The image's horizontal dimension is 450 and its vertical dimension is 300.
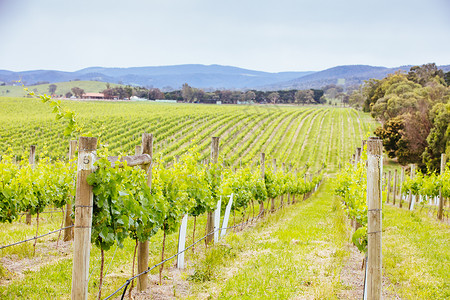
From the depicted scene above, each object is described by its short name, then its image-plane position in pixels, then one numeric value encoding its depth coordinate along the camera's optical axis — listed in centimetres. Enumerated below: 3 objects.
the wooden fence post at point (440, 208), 1612
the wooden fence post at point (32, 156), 1345
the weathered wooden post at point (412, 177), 2222
